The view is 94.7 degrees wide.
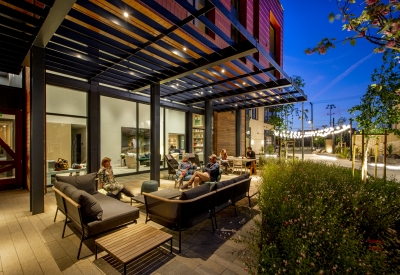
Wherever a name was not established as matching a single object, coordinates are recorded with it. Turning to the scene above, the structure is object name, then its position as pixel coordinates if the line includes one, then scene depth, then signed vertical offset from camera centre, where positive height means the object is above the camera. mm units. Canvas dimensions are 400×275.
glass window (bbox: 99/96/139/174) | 8219 +181
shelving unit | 12992 -223
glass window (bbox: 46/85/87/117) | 6691 +1372
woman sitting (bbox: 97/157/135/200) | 4543 -1172
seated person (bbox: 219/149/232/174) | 9523 -1206
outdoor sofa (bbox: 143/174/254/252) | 3008 -1240
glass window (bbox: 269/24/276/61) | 11663 +6316
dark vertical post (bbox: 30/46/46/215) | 4352 +192
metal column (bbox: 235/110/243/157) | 12953 +486
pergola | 3576 +2337
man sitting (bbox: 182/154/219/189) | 5274 -1117
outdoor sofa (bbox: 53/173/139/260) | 2787 -1318
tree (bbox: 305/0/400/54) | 1812 +1241
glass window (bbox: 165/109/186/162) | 11102 +297
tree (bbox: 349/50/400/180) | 5004 +947
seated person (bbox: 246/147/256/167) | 9734 -918
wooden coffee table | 2275 -1446
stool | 5078 -1380
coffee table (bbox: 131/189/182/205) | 4199 -1368
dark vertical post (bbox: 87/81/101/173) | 7363 +279
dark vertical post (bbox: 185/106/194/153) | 11963 +386
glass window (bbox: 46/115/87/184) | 6766 -124
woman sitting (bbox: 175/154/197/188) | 6231 -1185
